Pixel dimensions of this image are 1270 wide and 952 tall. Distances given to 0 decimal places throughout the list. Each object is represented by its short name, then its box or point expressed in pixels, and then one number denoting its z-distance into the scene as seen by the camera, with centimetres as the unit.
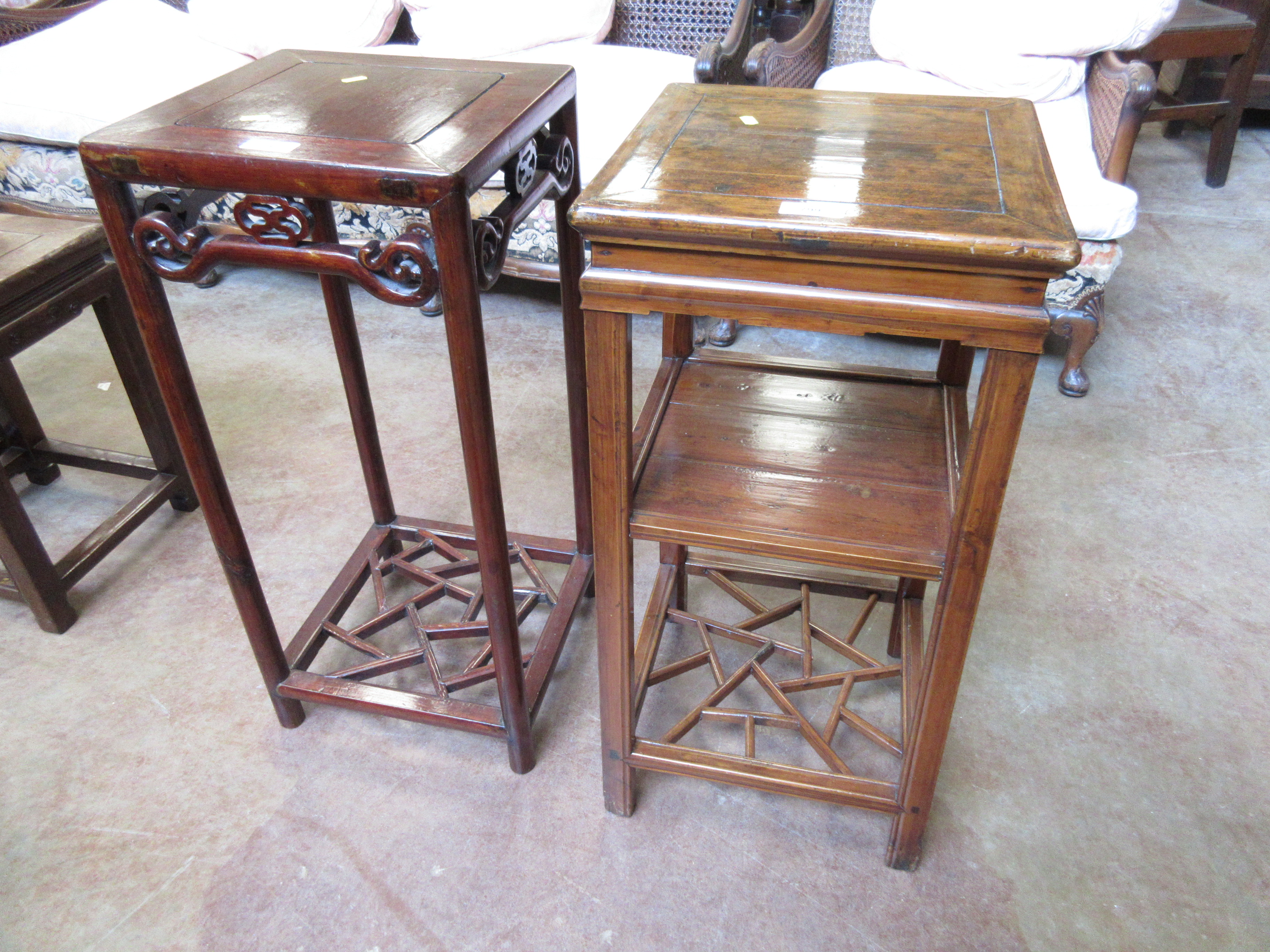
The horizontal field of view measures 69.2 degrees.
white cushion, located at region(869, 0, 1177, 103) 233
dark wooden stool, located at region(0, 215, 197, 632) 153
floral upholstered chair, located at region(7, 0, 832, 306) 246
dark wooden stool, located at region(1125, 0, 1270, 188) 293
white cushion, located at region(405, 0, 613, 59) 271
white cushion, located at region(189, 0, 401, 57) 284
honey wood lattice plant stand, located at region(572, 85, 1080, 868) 86
